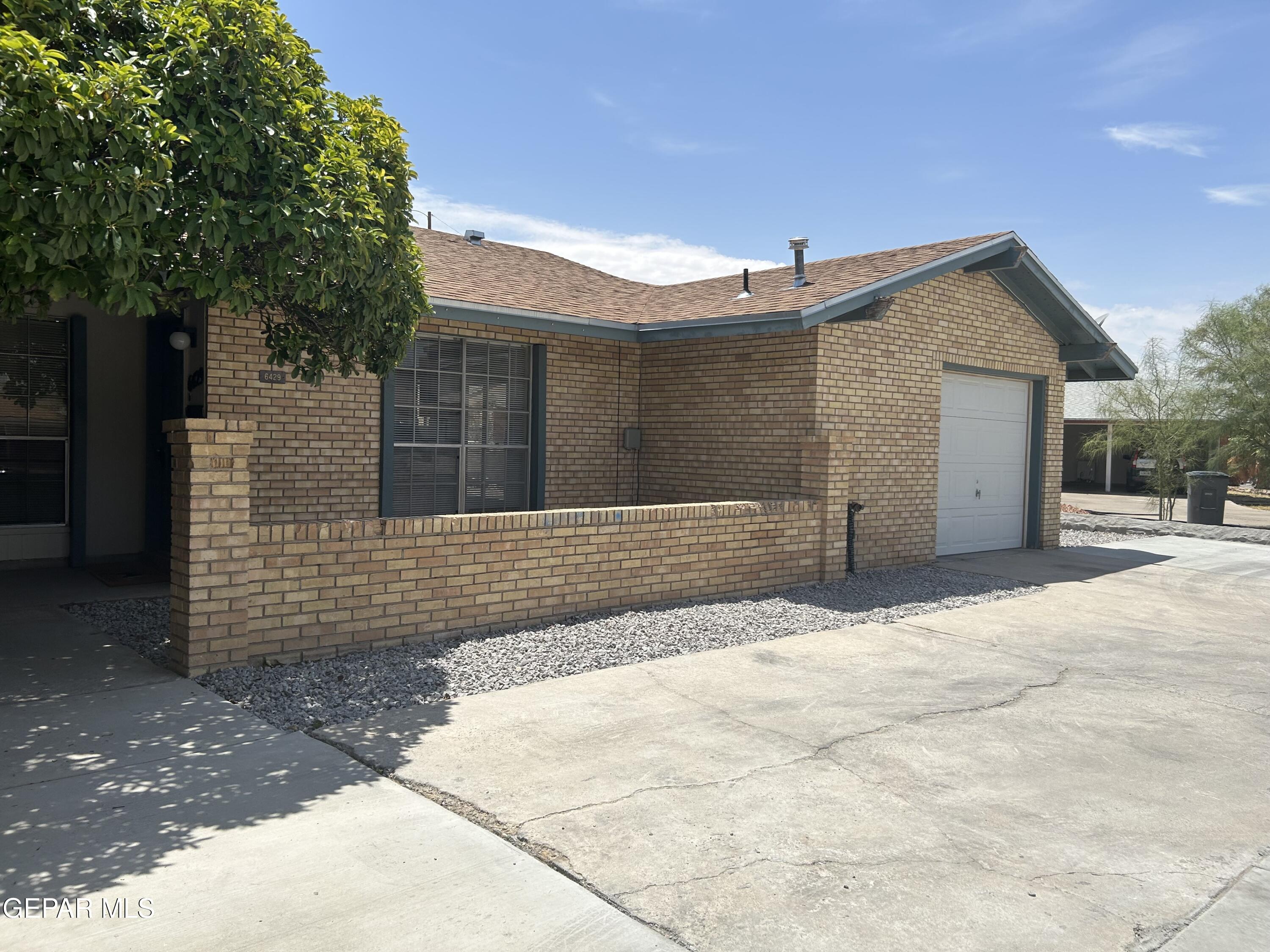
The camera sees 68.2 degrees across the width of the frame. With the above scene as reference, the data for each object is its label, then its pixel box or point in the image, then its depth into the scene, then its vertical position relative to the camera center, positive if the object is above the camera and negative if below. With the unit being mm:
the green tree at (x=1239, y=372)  27172 +2544
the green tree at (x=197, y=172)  4586 +1460
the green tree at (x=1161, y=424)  22484 +839
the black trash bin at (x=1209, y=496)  19578 -832
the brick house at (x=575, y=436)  7363 +82
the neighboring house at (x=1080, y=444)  30266 +181
